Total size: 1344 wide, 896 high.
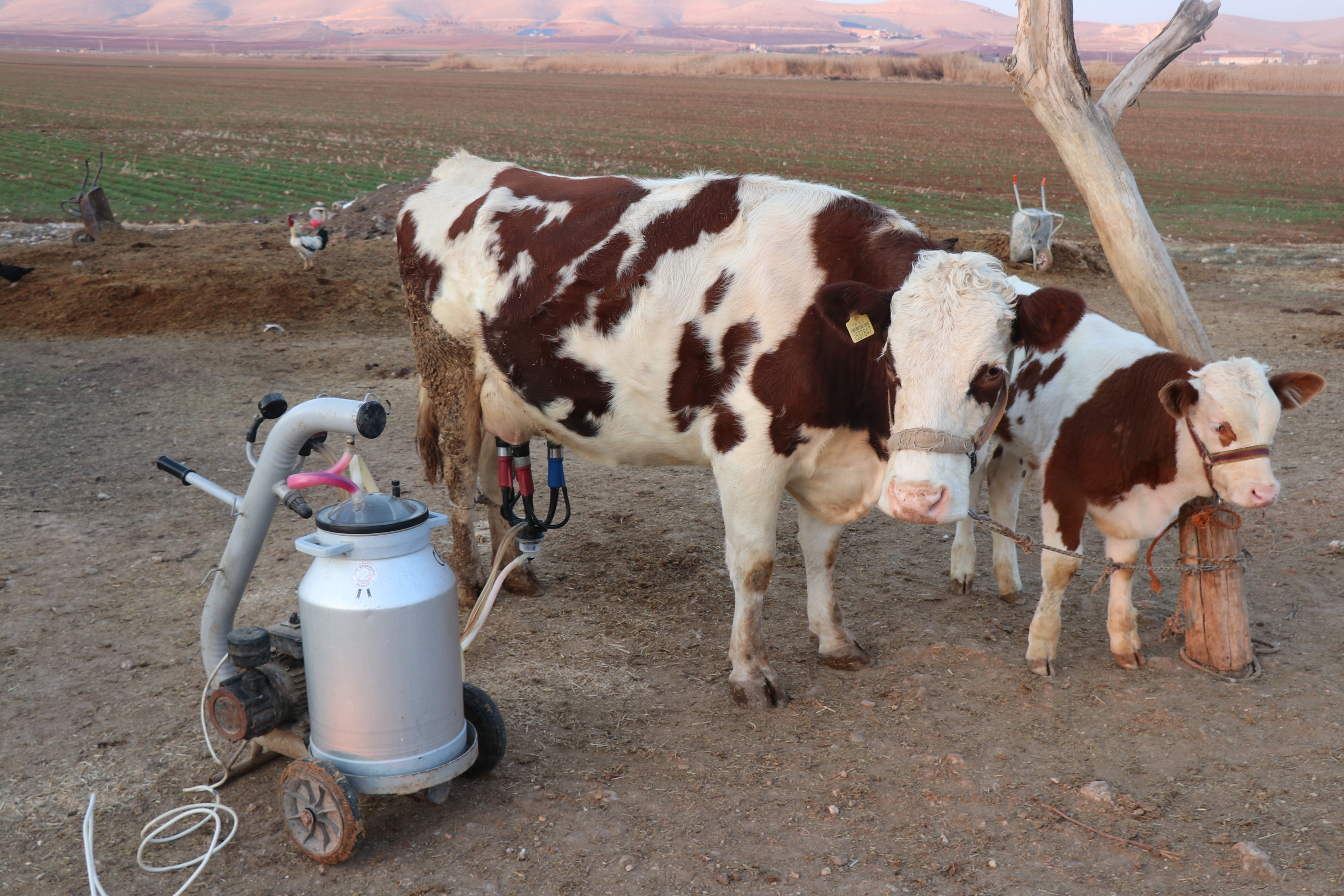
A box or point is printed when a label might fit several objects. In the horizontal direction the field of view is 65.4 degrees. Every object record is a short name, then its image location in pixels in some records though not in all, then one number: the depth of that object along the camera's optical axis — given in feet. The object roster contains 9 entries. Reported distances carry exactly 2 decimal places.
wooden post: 16.72
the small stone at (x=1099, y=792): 13.61
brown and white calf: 14.99
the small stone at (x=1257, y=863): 12.10
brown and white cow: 13.43
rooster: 44.24
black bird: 41.24
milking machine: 11.78
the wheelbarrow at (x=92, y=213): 49.32
